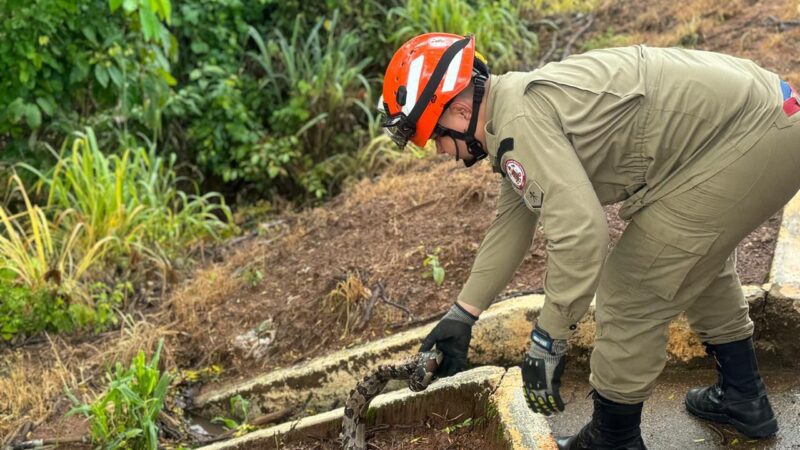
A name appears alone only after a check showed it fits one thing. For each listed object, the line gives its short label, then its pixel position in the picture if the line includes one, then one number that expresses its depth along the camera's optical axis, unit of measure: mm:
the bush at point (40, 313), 4660
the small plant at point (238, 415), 3955
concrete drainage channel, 2912
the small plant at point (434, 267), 4188
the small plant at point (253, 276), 4832
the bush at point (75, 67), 5281
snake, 2826
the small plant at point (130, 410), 3520
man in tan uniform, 2318
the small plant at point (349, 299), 4195
